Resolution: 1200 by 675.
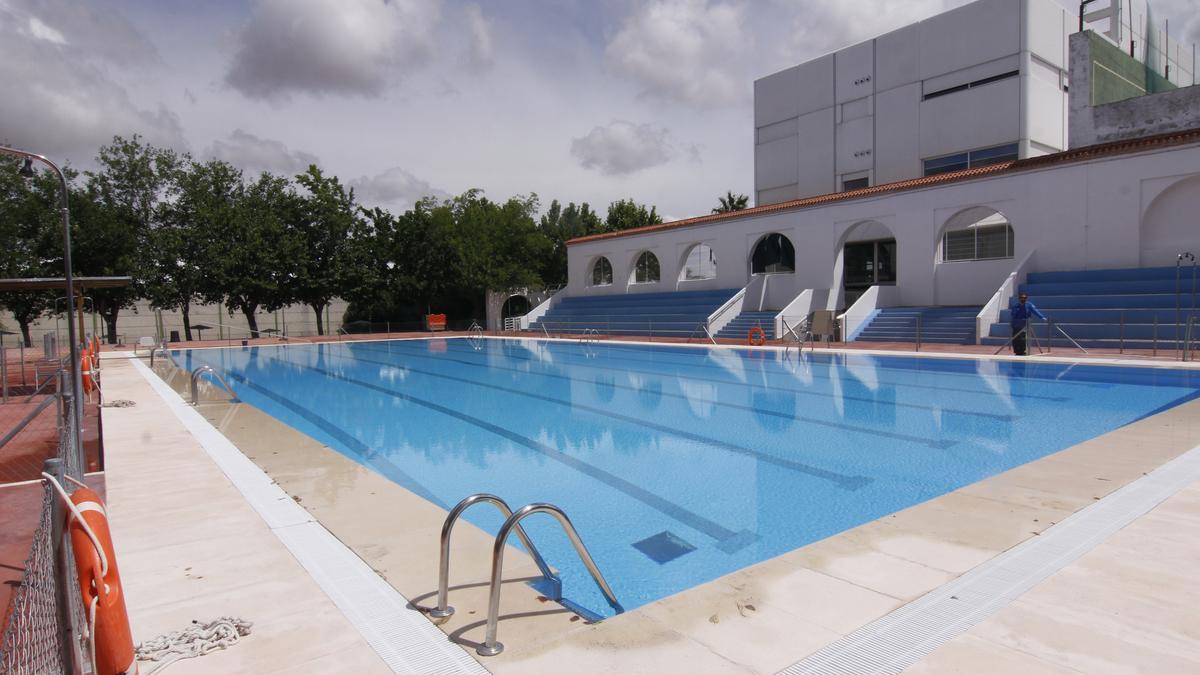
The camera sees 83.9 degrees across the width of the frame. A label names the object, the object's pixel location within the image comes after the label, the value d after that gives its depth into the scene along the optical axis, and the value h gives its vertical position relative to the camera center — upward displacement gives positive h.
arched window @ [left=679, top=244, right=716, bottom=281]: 27.52 +1.90
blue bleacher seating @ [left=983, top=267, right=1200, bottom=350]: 14.74 -0.07
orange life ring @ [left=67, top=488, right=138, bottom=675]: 2.07 -0.90
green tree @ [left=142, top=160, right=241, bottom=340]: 30.05 +2.65
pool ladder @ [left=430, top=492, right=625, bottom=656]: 2.62 -1.09
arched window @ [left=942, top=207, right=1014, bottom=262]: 22.28 +2.37
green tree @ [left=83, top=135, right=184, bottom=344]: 30.61 +5.07
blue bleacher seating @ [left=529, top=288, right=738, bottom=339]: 24.50 -0.12
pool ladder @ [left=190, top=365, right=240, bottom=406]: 10.01 -1.09
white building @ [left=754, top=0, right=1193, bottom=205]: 23.62 +8.22
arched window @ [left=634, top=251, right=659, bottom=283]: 33.31 +2.28
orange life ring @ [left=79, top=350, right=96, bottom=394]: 11.30 -0.91
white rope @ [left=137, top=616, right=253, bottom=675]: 2.56 -1.28
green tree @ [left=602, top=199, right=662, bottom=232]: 43.44 +6.20
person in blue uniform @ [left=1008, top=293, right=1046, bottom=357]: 14.12 -0.29
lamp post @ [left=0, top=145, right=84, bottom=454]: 5.13 +0.35
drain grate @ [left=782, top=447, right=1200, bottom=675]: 2.46 -1.29
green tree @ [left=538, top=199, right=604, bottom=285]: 39.44 +5.49
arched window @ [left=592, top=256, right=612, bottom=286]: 34.06 +2.04
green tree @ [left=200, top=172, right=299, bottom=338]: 30.19 +2.80
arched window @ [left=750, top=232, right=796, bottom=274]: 27.22 +2.18
